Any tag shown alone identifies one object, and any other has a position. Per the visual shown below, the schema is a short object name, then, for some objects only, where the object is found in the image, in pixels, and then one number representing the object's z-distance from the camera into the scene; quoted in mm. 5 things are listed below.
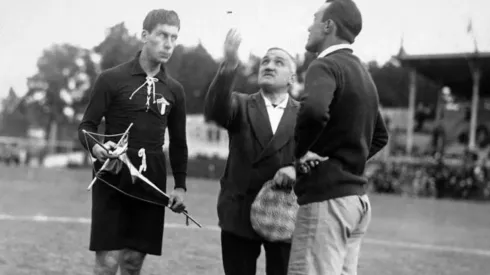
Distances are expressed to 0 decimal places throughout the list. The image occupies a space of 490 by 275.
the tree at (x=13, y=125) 94000
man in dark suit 4695
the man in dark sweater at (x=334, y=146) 3602
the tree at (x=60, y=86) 50584
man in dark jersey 4828
